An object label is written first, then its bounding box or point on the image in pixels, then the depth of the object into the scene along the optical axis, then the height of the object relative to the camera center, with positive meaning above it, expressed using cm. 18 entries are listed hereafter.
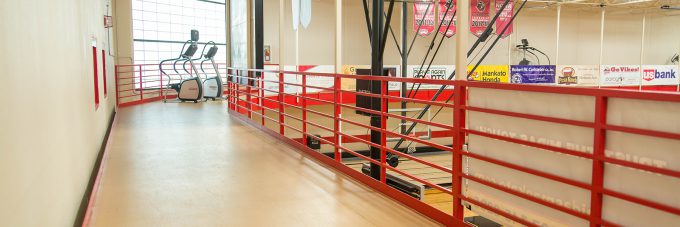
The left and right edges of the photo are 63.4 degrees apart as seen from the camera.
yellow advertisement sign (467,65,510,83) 1411 -6
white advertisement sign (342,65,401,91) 1180 -23
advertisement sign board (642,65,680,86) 1602 -15
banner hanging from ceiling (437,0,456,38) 1303 +119
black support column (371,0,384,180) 551 +18
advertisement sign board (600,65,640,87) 1543 -15
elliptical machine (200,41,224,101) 1523 -49
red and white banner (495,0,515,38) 1348 +132
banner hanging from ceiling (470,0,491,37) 1343 +134
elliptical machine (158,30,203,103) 1434 -54
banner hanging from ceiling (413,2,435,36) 1254 +121
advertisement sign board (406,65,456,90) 1345 -6
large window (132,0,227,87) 1450 +123
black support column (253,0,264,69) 1041 +67
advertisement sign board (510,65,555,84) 1454 -9
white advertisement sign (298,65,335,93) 1298 -21
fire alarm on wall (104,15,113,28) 1057 +94
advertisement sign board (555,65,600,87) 1498 -14
